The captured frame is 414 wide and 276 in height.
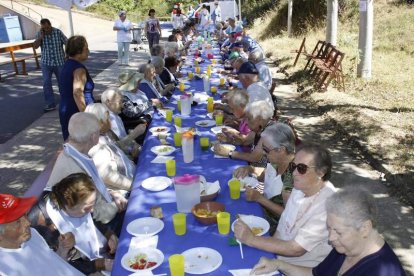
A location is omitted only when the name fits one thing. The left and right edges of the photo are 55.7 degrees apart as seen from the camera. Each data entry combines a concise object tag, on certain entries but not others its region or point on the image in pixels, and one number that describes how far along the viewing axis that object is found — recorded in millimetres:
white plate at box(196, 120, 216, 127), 4590
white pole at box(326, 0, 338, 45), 10578
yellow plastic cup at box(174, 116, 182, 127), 4552
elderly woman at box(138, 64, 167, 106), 5879
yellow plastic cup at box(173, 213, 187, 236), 2432
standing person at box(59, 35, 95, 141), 4531
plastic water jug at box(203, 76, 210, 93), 6203
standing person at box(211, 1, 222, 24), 19562
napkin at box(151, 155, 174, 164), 3594
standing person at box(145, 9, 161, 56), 13039
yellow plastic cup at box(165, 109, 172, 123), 4848
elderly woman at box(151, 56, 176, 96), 6598
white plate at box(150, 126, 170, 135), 4361
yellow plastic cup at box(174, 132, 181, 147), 3965
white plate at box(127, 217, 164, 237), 2502
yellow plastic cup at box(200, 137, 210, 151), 3830
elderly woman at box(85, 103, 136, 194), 3443
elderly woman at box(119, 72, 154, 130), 5113
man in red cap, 2004
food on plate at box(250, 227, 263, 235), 2458
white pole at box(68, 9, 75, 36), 6612
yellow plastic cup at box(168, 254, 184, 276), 2025
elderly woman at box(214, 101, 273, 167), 3605
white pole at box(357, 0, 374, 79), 8539
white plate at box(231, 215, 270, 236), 2506
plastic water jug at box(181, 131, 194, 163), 3521
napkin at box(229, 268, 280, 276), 2084
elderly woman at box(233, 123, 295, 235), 2846
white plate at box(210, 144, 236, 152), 3834
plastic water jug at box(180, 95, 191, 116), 5020
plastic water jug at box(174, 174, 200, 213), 2652
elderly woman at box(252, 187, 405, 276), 1799
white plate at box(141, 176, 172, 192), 3074
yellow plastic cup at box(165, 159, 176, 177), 3289
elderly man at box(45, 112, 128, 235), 2930
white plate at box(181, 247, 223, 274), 2119
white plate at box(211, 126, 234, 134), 4309
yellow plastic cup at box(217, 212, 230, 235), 2422
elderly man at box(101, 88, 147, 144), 4348
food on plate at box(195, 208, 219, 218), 2575
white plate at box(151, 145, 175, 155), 3785
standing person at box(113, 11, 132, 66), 12479
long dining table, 2248
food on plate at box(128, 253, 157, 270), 2186
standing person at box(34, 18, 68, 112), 7529
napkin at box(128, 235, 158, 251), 2387
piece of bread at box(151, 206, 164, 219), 2674
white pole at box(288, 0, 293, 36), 15980
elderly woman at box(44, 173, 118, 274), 2561
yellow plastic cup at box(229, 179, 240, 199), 2871
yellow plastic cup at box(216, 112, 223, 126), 4496
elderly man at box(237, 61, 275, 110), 4633
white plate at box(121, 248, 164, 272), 2205
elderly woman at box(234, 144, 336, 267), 2330
